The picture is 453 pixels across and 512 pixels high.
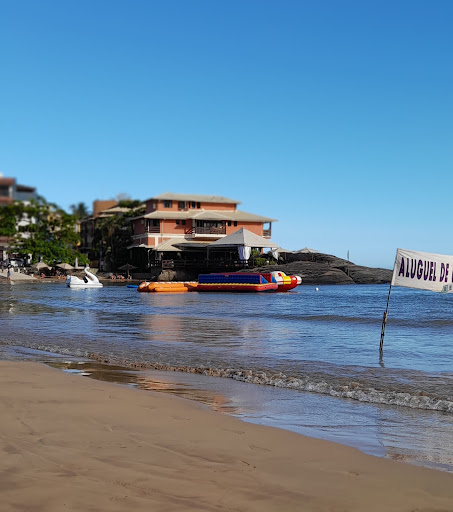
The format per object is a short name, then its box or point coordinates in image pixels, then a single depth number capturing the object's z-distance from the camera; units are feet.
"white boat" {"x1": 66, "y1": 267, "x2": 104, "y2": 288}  178.19
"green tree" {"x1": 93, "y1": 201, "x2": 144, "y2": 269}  273.54
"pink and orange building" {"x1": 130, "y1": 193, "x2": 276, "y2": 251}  252.21
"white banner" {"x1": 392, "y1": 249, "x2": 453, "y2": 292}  38.96
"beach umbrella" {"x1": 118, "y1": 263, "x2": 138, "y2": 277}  250.78
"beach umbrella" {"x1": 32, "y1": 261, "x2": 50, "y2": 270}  231.50
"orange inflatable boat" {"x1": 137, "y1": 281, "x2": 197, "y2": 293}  161.79
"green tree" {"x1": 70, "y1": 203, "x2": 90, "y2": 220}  389.80
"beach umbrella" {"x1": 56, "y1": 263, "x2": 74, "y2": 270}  232.73
